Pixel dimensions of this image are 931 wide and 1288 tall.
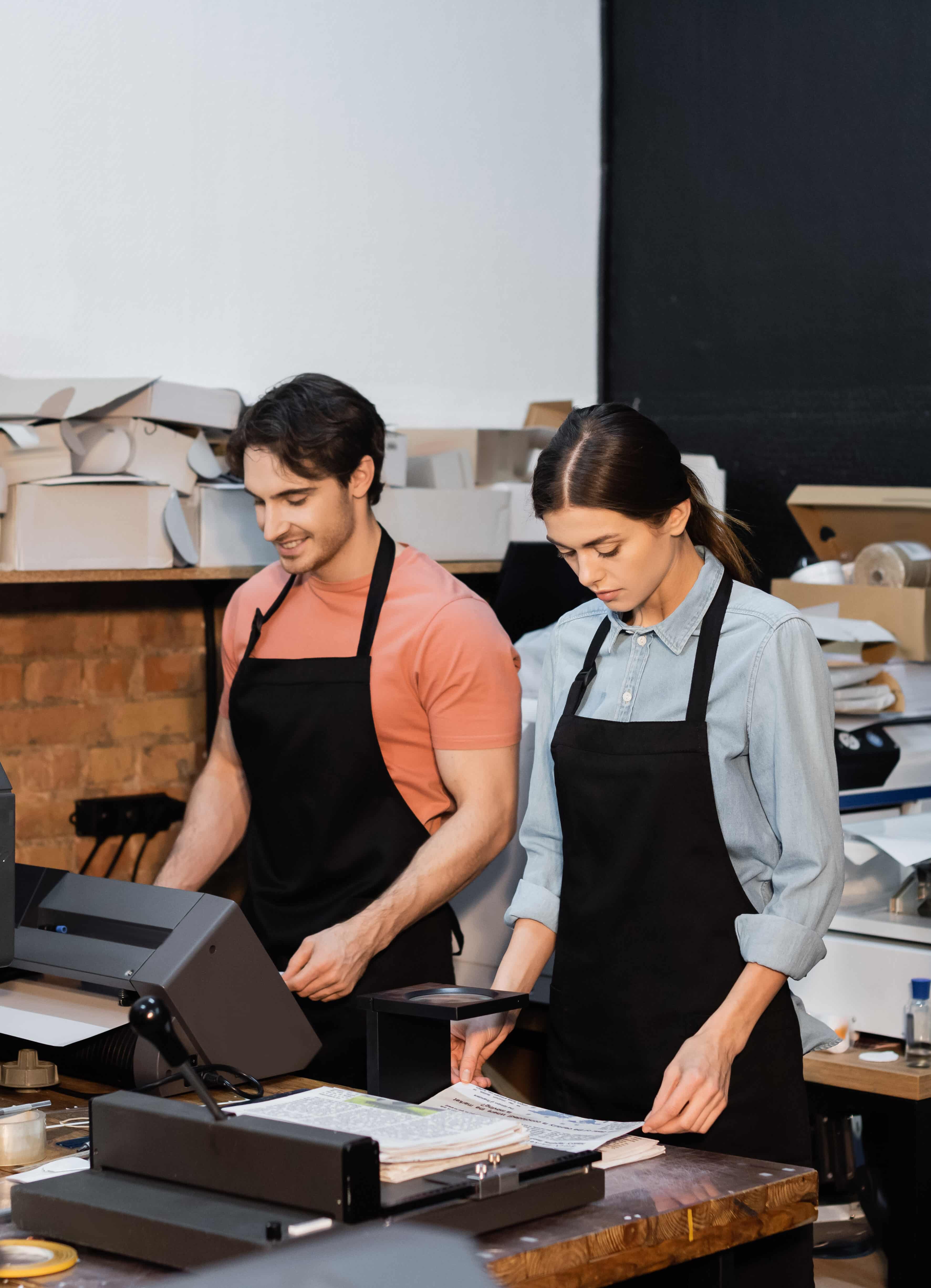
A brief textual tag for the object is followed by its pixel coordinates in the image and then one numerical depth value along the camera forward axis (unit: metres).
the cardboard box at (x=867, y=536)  3.18
